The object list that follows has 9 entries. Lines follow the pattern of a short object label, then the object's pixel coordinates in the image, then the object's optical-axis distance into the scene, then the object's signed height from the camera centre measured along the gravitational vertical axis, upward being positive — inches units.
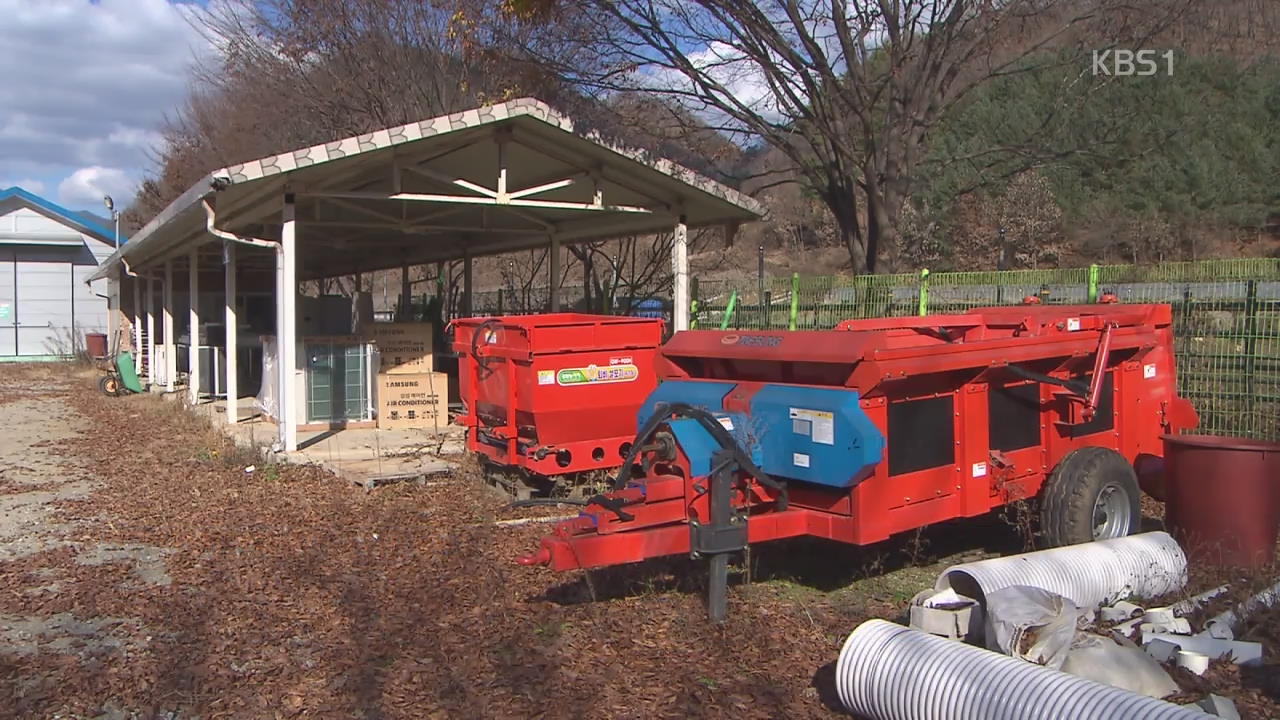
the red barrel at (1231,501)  243.1 -38.3
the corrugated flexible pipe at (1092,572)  201.8 -46.9
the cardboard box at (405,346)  512.4 +1.8
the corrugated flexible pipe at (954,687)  140.1 -50.2
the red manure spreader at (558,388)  338.6 -13.7
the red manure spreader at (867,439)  204.7 -20.5
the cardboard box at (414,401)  504.1 -25.7
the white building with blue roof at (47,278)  1250.0 +94.6
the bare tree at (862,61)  556.4 +162.7
